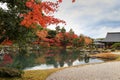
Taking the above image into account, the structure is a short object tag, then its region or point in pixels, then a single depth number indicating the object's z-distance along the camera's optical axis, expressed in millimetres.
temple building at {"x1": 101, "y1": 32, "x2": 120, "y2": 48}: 23983
